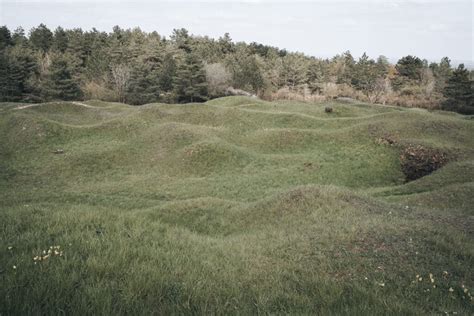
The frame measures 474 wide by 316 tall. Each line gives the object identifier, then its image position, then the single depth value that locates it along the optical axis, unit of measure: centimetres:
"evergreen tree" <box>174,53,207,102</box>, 6650
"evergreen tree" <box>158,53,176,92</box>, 7331
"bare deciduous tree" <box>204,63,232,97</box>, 7450
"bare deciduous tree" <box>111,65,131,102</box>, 7331
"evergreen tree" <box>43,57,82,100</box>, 6112
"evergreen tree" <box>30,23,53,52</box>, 10131
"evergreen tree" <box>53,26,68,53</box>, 9774
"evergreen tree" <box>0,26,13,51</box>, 9238
